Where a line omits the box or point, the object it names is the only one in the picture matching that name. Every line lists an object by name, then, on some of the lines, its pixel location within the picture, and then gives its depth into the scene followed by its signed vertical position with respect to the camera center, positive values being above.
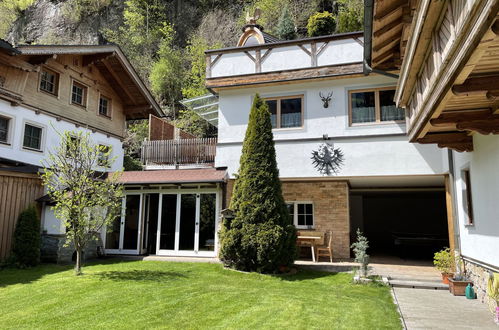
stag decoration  11.06 +3.63
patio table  10.63 -0.74
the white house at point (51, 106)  11.41 +4.24
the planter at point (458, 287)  7.50 -1.50
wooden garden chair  10.45 -1.03
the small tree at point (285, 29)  23.92 +12.58
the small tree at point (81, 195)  8.78 +0.44
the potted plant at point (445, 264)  8.31 -1.11
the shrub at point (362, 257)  8.53 -0.99
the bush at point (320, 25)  20.92 +11.26
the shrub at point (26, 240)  10.41 -0.87
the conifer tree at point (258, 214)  9.02 +0.00
